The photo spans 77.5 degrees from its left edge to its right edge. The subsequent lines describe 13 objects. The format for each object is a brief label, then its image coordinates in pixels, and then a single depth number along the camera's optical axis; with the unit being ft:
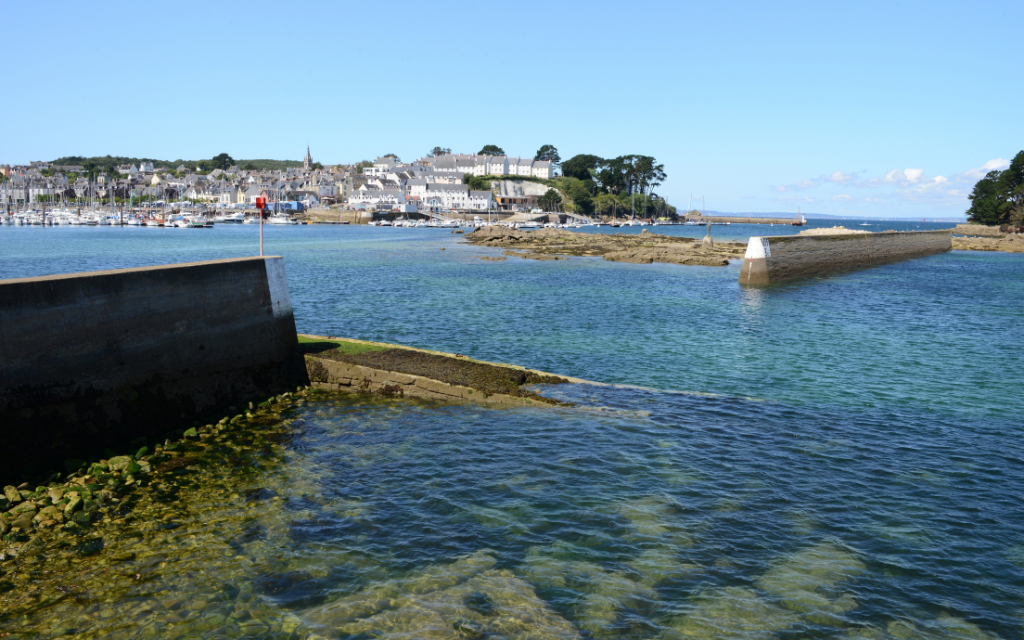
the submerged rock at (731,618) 25.52
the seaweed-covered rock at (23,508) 33.87
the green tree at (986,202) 425.69
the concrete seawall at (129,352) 39.65
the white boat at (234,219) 618.03
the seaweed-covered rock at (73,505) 34.58
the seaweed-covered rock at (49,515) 33.86
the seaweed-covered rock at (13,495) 35.55
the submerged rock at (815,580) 27.22
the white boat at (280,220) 630.37
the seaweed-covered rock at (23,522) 32.99
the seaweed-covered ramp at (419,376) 56.80
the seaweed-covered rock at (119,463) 40.70
